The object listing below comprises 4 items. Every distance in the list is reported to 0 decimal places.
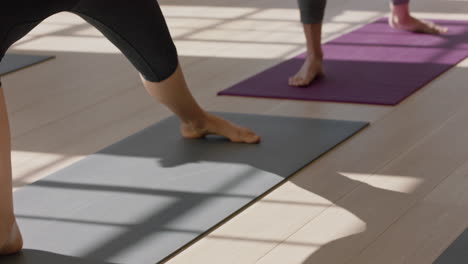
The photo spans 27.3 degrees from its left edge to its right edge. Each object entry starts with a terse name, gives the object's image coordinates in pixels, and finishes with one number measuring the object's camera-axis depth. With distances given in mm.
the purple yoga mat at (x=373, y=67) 4047
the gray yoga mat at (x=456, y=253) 2473
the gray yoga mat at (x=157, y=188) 2768
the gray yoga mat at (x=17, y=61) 4882
